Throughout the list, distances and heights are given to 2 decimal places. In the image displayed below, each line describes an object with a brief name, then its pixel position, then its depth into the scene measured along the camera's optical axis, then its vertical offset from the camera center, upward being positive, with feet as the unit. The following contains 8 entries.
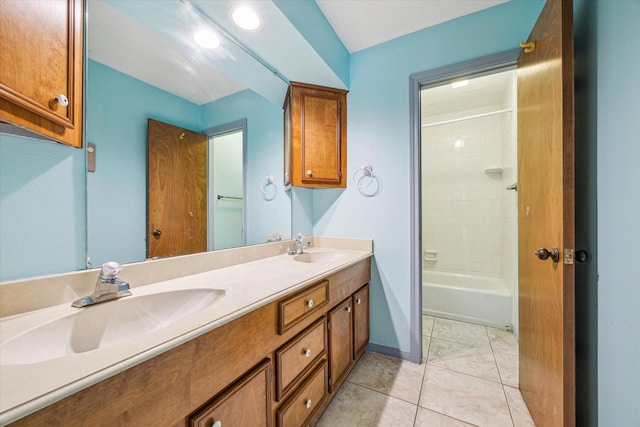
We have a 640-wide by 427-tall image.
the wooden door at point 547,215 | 3.07 -0.04
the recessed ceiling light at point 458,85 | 8.01 +4.23
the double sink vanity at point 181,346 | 1.48 -1.12
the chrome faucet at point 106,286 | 2.57 -0.79
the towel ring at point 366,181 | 6.26 +0.83
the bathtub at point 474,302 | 7.50 -2.92
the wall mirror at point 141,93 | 3.02 +1.82
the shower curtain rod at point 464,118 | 8.29 +3.53
